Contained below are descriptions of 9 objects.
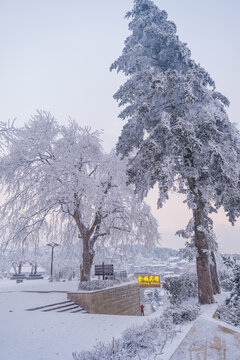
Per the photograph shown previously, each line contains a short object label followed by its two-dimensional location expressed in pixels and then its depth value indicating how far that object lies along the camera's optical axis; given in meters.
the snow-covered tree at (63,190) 16.34
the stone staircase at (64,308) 12.08
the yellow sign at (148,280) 32.56
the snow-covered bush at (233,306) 8.55
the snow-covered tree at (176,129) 11.34
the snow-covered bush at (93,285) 14.77
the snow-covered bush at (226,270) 9.81
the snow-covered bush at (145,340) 4.38
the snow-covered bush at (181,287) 15.05
